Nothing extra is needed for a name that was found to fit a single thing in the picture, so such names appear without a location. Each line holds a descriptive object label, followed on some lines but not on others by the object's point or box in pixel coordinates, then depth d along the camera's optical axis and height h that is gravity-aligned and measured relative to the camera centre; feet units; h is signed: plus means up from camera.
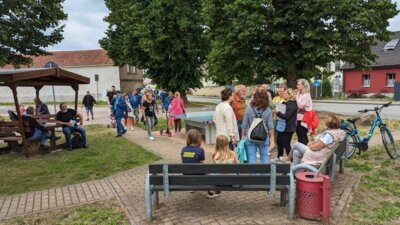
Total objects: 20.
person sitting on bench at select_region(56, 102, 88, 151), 33.19 -2.95
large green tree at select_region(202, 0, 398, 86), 51.80 +8.65
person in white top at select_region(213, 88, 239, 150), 19.81 -1.76
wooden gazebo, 27.61 +1.15
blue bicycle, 25.94 -4.10
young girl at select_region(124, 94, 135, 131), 48.86 -3.71
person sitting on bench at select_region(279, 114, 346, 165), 18.02 -3.13
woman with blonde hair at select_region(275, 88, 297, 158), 21.59 -2.01
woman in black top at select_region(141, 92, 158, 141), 38.60 -2.45
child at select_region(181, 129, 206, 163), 16.83 -3.05
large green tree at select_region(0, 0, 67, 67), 37.65 +7.79
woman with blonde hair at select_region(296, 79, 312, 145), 23.56 -1.12
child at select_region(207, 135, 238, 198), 16.84 -3.24
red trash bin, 14.53 -4.82
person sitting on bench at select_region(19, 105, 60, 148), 30.53 -3.50
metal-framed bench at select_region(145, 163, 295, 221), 14.61 -3.92
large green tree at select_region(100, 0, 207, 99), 77.61 +11.70
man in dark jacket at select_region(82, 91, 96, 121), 61.46 -2.07
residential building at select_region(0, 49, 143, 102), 143.13 +7.10
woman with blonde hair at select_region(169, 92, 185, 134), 41.83 -2.32
